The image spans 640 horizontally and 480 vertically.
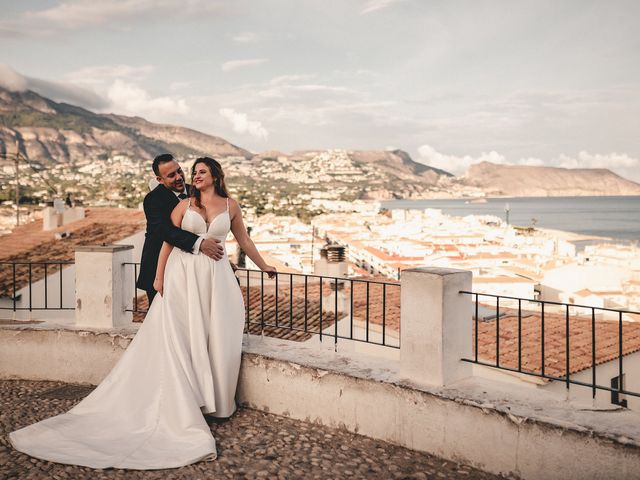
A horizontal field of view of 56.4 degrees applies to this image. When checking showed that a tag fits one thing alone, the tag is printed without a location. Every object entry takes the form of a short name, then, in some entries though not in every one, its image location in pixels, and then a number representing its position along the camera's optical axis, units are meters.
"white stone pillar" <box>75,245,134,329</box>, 5.49
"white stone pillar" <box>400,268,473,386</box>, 3.87
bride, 3.99
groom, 4.21
